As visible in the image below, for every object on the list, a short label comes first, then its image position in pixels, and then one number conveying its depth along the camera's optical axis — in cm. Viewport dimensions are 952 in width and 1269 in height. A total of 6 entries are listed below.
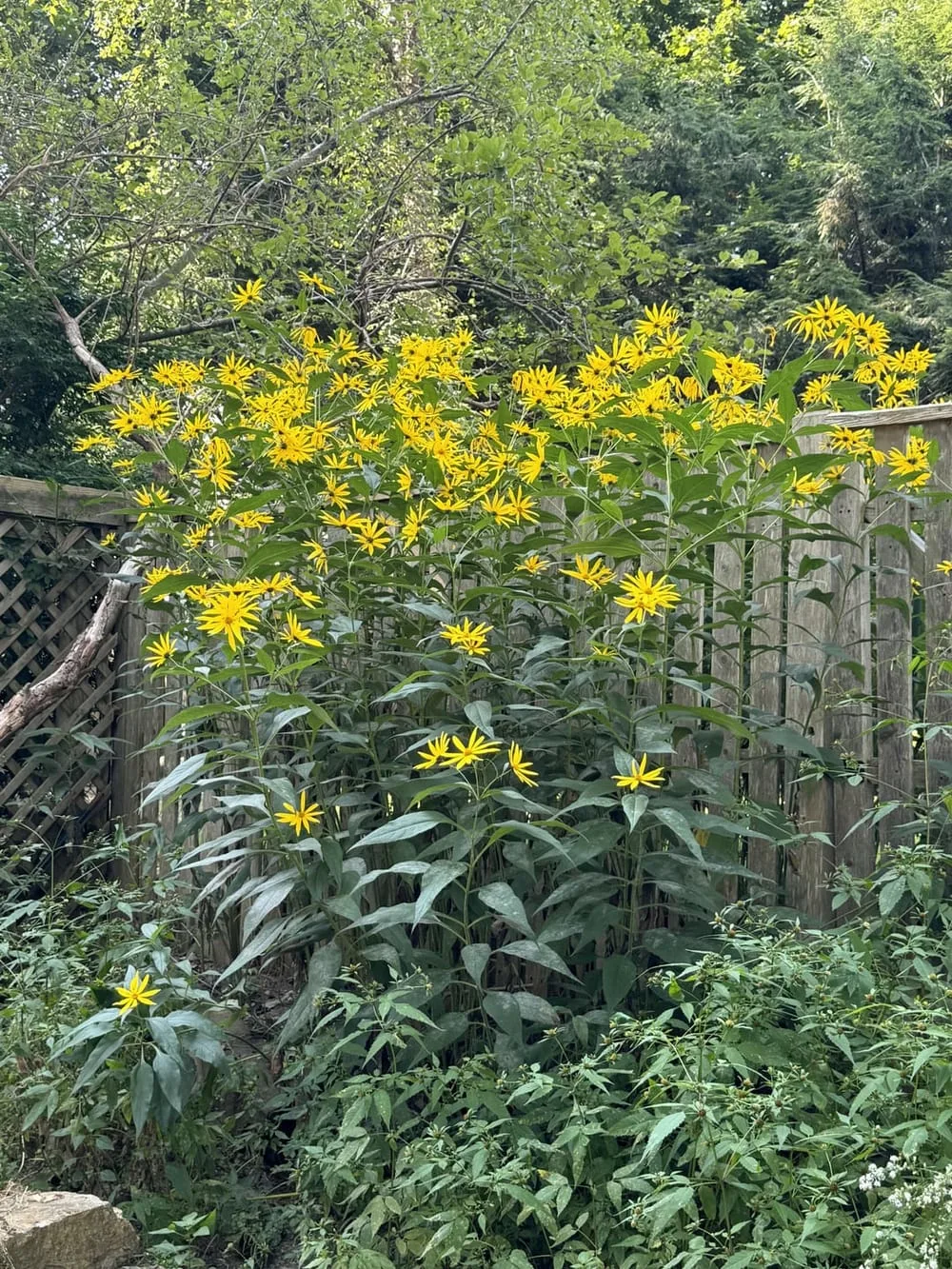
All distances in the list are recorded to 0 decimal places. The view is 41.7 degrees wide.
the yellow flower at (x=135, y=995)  223
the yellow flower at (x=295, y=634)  231
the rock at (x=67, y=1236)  212
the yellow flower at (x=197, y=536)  265
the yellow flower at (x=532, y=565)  262
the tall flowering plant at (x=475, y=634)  233
